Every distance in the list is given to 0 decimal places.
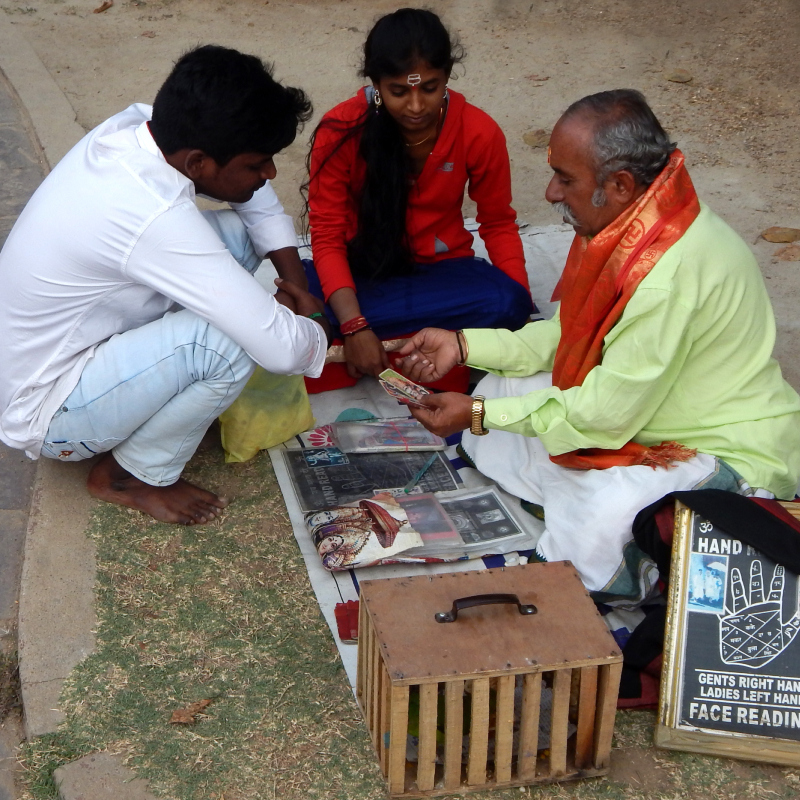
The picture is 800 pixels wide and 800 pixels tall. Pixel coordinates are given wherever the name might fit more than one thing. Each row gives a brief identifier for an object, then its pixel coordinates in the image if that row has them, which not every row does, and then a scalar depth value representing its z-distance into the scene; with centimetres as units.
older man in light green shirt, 247
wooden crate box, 208
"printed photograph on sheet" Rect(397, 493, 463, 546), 295
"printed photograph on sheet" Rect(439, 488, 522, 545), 301
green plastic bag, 325
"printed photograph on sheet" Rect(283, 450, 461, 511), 317
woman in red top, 342
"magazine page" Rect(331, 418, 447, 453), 337
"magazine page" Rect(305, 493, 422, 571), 285
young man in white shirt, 254
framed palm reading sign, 229
